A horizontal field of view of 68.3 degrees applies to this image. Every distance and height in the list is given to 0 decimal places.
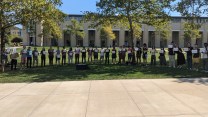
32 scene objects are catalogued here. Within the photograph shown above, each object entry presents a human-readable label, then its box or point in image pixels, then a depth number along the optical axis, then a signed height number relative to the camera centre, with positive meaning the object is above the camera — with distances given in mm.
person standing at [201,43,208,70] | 8887 -161
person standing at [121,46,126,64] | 11539 -7
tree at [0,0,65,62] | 10333 +2844
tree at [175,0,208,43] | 12417 +3702
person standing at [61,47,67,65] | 11346 -95
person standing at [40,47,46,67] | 10870 -278
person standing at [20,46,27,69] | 10510 -304
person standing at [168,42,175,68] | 10002 -160
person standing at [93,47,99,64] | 12187 +27
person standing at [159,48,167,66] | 10803 -420
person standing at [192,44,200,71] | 9191 -110
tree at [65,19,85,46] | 34270 +5592
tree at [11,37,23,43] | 42765 +3634
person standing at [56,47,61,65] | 11334 -95
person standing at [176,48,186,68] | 9919 -385
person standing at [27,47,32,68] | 10493 -233
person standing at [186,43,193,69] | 9270 -233
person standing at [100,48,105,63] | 12067 -12
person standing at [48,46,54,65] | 11100 -169
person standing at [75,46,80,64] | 11631 -17
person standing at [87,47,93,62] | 12763 +71
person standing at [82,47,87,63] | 11798 -93
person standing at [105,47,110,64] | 11715 -87
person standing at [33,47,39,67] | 10822 -168
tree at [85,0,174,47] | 11661 +3186
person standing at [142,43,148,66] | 11190 +73
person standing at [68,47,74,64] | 11575 -172
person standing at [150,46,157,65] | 10970 -144
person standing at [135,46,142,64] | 11346 +71
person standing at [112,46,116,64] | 11646 -47
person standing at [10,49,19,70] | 10080 -358
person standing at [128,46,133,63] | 11682 -81
